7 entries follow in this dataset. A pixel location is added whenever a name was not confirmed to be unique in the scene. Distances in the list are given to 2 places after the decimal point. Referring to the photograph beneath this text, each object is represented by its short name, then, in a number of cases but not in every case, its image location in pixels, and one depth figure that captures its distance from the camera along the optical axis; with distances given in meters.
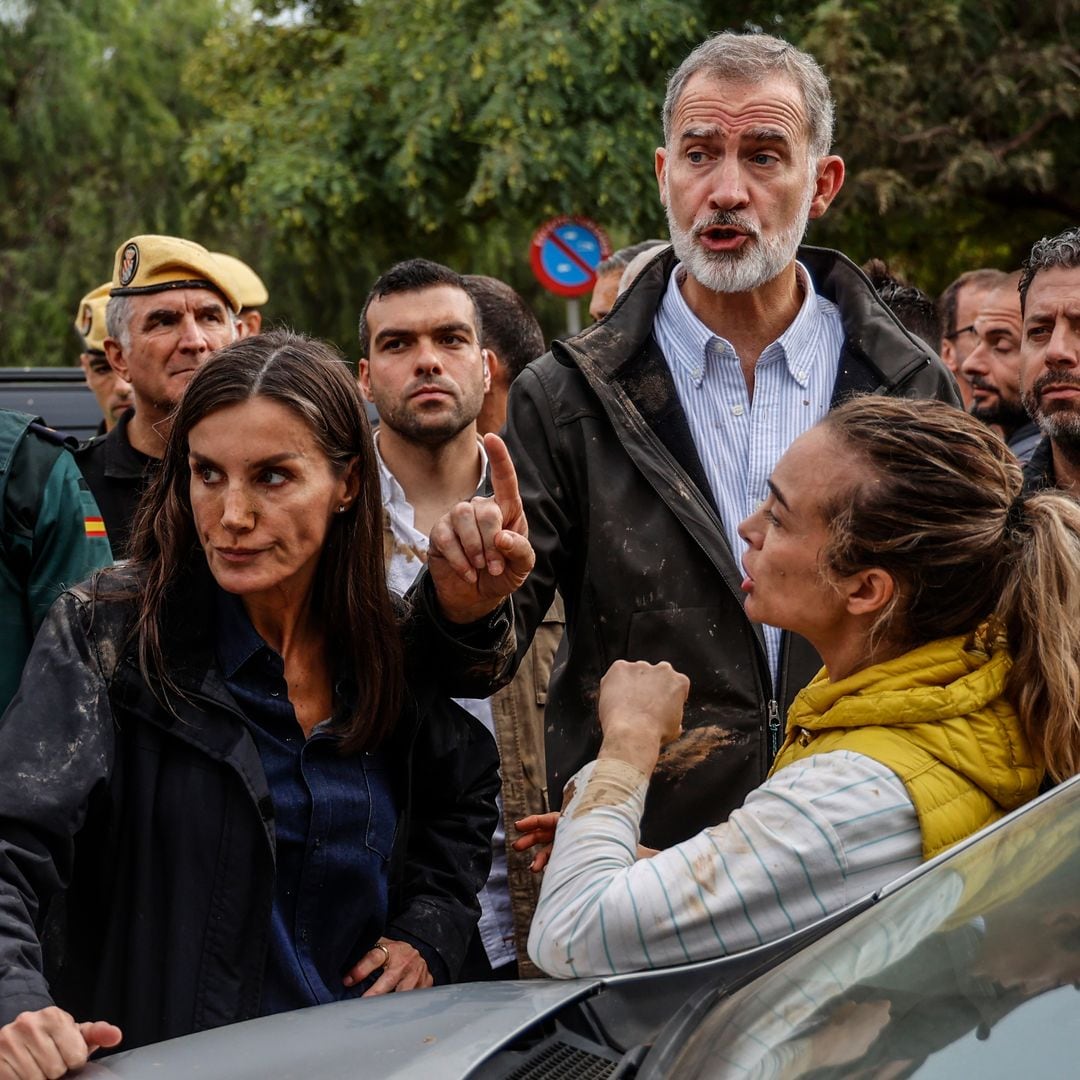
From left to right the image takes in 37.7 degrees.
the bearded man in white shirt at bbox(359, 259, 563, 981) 3.82
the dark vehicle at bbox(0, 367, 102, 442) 6.56
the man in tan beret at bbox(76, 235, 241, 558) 4.17
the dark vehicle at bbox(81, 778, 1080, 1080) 1.64
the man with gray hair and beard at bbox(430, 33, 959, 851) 3.04
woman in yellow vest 2.03
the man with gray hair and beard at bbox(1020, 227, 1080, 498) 3.51
